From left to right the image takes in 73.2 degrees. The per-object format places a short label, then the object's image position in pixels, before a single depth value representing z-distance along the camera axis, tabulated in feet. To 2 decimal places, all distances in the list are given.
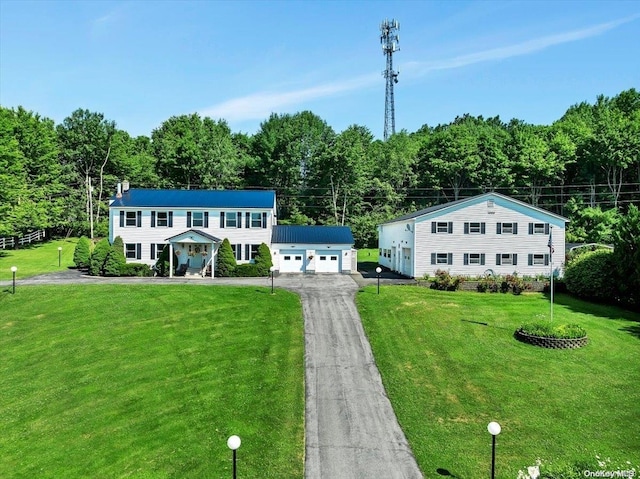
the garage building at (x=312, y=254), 123.13
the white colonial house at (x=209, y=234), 120.16
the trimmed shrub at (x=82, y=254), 125.18
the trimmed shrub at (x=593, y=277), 92.58
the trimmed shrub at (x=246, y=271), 113.50
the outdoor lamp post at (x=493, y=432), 32.37
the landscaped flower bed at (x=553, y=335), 64.95
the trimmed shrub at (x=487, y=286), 99.35
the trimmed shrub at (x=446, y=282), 99.50
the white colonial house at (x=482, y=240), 111.65
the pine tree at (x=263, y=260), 114.33
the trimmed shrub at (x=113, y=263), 111.34
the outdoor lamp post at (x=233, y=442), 30.17
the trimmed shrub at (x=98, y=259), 112.78
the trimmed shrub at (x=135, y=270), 112.78
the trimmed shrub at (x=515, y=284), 98.48
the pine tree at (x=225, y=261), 114.52
